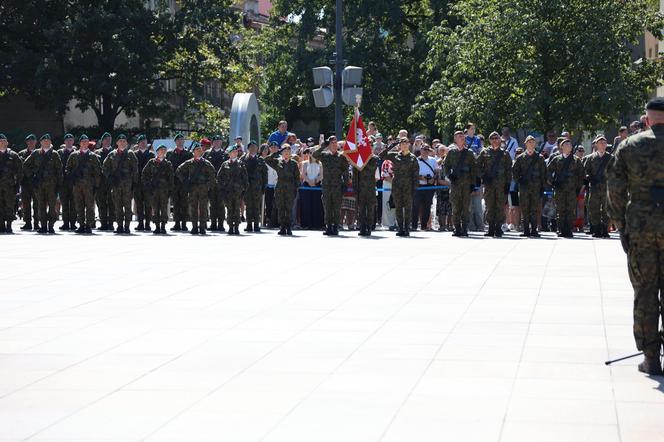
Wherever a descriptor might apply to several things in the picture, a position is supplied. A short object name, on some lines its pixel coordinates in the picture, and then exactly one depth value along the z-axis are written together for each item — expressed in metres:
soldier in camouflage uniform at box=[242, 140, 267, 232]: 27.69
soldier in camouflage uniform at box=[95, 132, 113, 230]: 28.22
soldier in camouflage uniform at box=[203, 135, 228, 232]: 27.82
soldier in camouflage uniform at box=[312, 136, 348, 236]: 25.91
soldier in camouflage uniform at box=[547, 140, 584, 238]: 25.38
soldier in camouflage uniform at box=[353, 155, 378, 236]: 25.84
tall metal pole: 31.22
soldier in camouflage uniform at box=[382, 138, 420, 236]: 25.25
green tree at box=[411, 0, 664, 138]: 38.69
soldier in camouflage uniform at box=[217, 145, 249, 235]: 26.64
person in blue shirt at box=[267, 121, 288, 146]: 30.45
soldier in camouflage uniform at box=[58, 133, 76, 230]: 28.27
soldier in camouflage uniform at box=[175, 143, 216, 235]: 26.77
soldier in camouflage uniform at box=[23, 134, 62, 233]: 27.38
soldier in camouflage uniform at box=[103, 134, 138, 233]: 27.08
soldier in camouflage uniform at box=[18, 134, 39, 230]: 28.81
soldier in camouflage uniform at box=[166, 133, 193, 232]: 28.19
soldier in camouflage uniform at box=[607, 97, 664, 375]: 9.55
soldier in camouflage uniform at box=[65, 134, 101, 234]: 27.30
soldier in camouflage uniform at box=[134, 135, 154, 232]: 28.08
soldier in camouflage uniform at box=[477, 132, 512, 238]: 25.20
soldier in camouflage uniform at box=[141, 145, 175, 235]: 27.16
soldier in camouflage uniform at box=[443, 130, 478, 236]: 25.20
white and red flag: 25.98
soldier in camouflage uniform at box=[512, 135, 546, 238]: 25.36
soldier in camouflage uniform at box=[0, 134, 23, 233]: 27.27
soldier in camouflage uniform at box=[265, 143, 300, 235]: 26.09
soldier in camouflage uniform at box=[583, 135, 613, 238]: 25.11
